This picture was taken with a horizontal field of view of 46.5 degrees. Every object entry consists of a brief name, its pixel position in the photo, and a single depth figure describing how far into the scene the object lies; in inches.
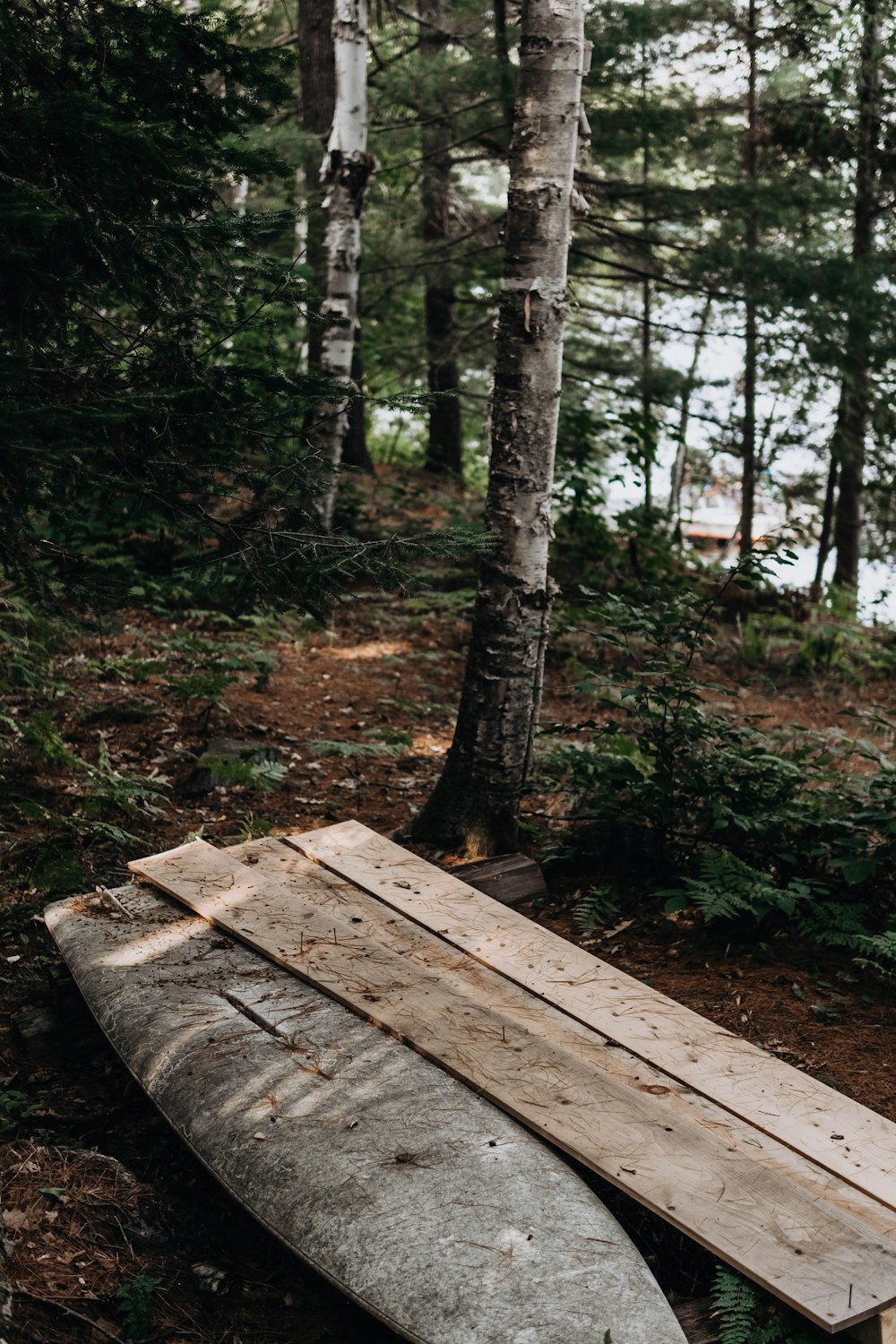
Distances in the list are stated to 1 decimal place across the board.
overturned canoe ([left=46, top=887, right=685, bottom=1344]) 99.2
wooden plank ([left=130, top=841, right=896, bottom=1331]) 105.3
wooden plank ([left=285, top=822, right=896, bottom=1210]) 128.3
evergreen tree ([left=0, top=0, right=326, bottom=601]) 144.9
